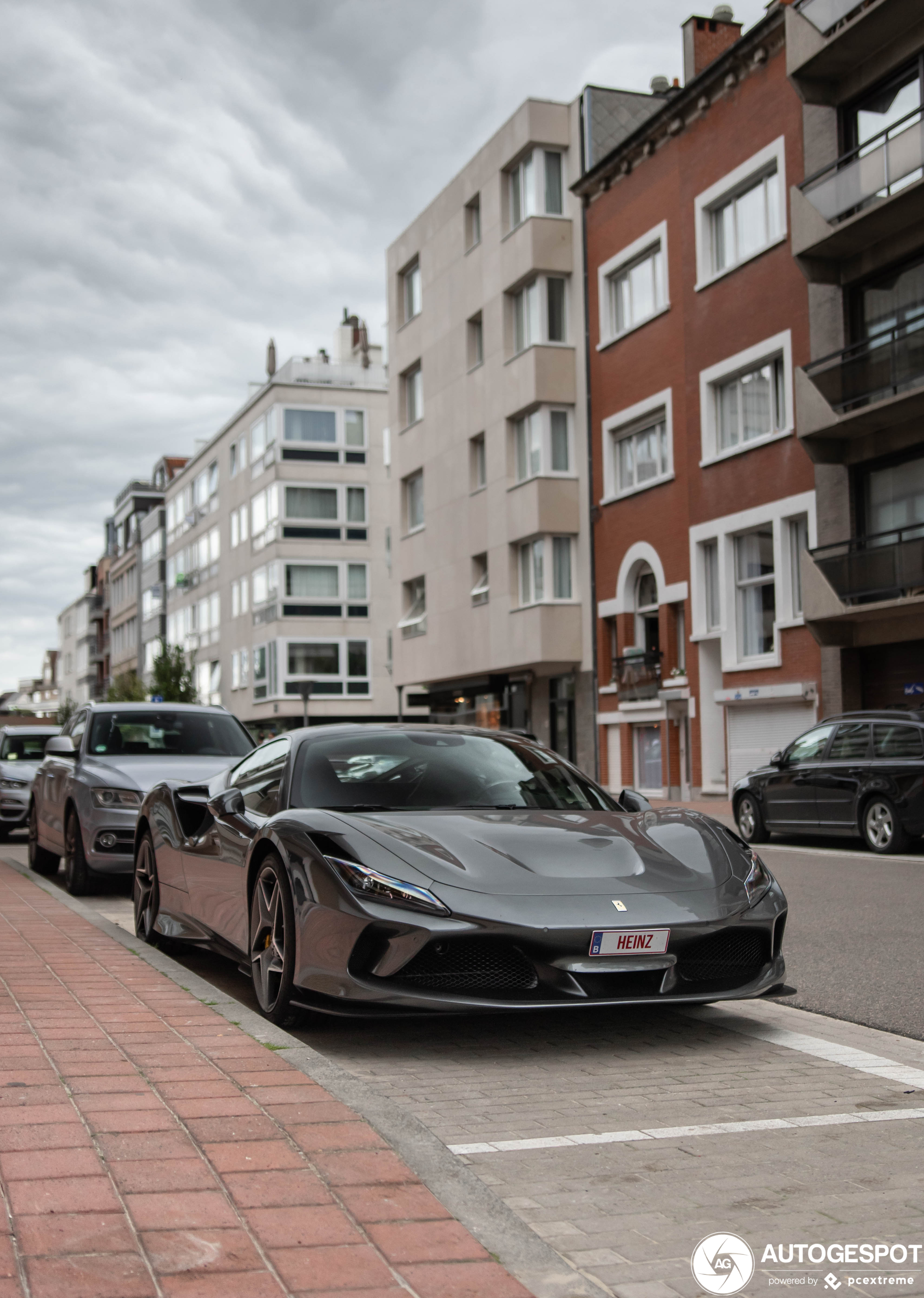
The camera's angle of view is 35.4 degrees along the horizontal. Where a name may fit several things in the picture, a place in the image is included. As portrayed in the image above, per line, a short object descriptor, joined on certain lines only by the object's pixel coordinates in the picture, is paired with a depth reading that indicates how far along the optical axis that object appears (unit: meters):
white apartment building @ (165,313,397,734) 59.59
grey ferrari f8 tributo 5.23
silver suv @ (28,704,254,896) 11.46
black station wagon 16.02
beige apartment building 35.16
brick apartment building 27.11
